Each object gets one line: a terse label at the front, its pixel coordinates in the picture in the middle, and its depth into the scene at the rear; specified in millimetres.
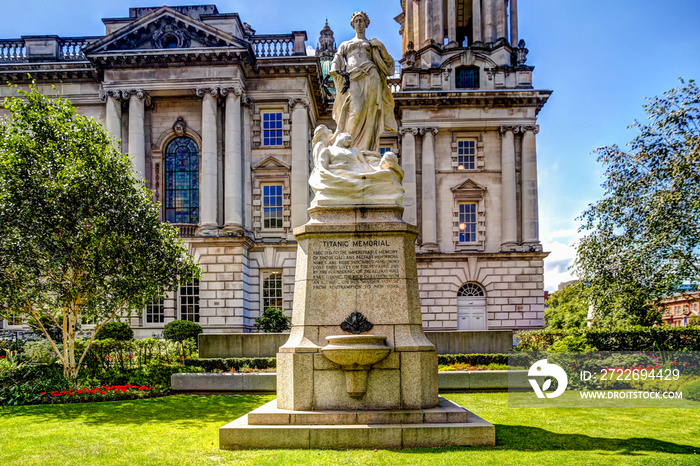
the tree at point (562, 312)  59275
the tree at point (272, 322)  31438
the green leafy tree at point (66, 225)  16844
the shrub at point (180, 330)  30516
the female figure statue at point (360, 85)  11227
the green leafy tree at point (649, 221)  20594
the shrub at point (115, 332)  29781
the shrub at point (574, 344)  18766
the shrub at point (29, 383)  14812
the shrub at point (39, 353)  18367
